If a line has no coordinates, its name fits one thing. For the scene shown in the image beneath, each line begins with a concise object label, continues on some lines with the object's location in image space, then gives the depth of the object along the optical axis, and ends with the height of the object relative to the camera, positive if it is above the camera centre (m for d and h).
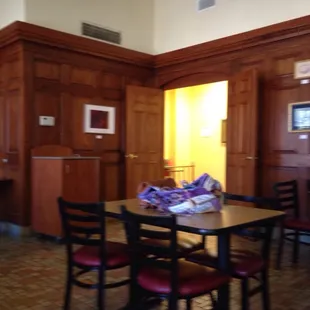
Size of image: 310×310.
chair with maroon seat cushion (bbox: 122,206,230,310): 1.92 -0.73
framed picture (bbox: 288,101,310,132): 4.78 +0.33
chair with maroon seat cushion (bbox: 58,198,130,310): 2.36 -0.74
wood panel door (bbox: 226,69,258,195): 4.98 +0.11
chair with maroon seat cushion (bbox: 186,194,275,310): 2.29 -0.76
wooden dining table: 1.98 -0.45
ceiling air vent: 5.89 +2.14
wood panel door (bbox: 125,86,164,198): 6.18 +0.08
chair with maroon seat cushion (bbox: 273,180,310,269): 3.76 -0.80
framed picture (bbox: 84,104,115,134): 5.83 +0.33
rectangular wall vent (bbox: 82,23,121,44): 5.77 +1.67
